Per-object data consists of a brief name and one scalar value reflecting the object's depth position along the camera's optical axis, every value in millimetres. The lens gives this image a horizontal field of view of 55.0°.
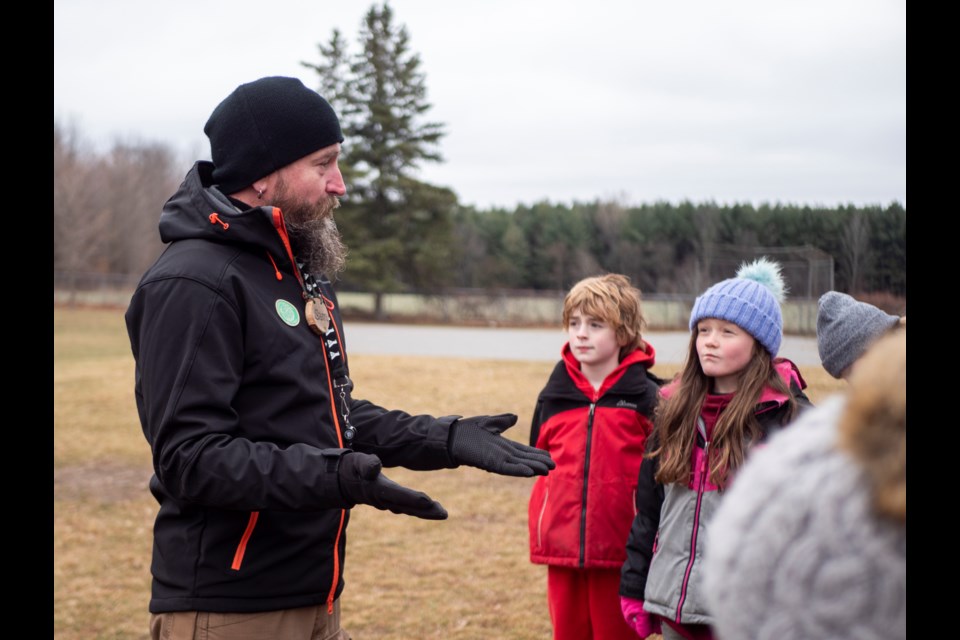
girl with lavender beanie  2660
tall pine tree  29094
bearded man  1941
